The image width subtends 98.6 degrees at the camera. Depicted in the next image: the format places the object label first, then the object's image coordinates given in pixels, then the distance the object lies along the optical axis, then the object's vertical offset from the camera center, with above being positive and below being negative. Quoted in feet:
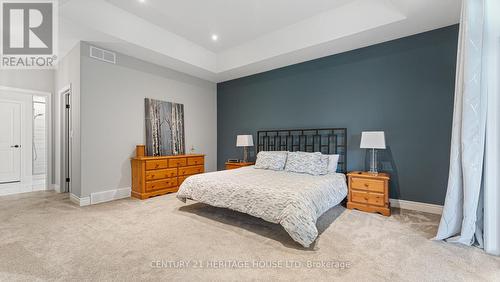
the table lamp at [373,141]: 10.92 -0.12
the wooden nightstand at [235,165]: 16.35 -2.12
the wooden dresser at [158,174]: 13.38 -2.48
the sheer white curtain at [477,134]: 7.06 +0.19
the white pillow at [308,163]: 11.92 -1.45
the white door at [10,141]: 16.15 -0.46
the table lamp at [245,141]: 16.72 -0.28
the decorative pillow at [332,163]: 12.34 -1.43
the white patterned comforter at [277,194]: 7.34 -2.37
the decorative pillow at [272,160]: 13.51 -1.44
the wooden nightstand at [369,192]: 10.55 -2.74
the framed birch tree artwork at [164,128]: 15.02 +0.66
